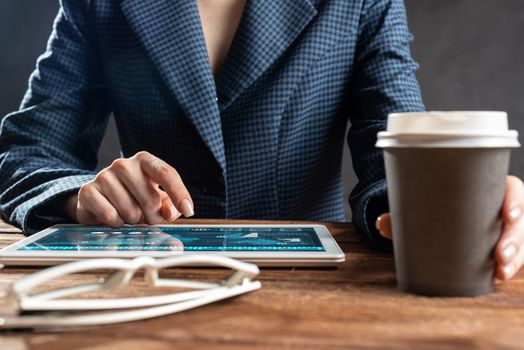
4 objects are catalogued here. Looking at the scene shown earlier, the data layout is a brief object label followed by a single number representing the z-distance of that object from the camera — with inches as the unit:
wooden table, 14.4
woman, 43.0
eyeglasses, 15.0
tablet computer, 22.4
